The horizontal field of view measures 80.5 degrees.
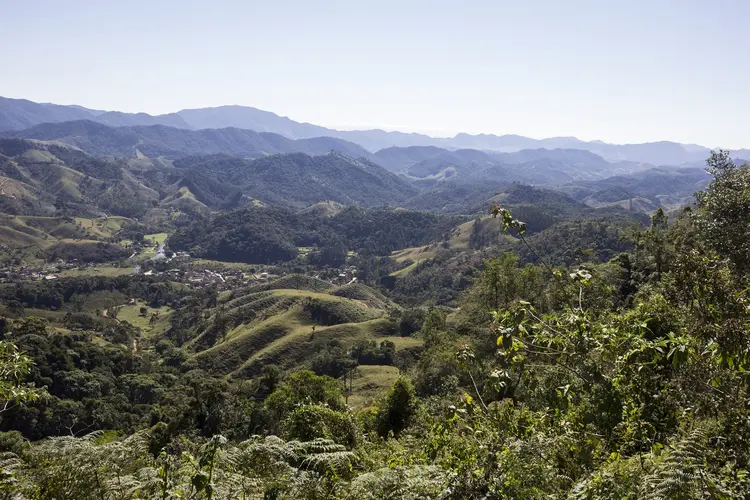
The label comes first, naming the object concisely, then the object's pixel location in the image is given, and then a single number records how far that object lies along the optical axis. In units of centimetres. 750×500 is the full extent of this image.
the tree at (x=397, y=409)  3142
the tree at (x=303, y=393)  3647
